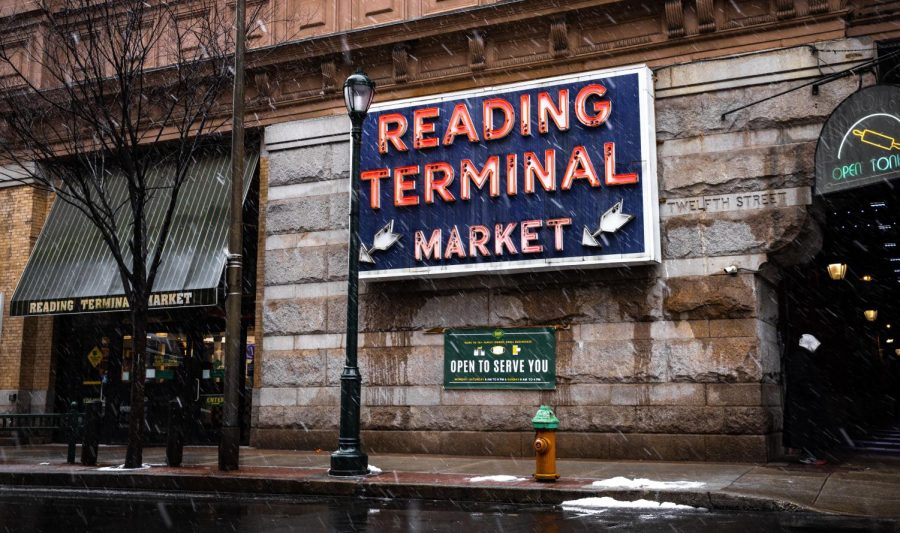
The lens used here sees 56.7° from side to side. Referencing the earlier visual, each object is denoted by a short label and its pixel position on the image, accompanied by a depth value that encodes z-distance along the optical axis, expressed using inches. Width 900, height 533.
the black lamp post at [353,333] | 434.6
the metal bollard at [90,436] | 512.7
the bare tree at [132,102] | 512.1
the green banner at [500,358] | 539.8
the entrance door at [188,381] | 688.4
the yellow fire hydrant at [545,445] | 393.7
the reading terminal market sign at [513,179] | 515.5
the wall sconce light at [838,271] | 662.5
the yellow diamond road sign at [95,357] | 735.7
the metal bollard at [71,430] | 524.7
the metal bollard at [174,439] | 498.6
